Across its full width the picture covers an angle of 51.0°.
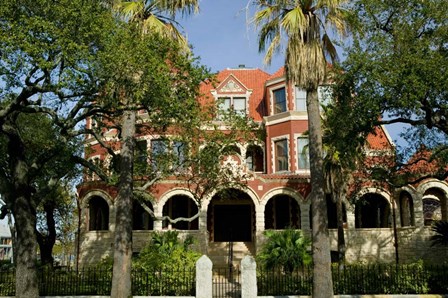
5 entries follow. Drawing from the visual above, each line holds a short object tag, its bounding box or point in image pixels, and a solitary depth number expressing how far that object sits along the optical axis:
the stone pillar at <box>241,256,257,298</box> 15.18
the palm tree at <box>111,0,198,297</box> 15.23
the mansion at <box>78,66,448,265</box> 26.80
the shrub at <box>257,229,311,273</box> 19.16
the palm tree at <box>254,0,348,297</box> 13.56
